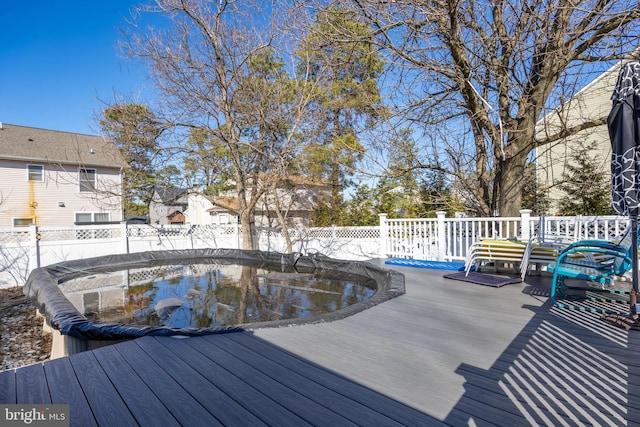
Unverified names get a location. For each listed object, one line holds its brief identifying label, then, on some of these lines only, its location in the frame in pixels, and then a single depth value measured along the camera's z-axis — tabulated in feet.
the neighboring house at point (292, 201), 46.74
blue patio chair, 9.54
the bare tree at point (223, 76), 31.27
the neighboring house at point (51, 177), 42.01
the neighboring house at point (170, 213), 98.63
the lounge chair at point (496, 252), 14.52
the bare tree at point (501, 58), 16.29
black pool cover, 8.80
